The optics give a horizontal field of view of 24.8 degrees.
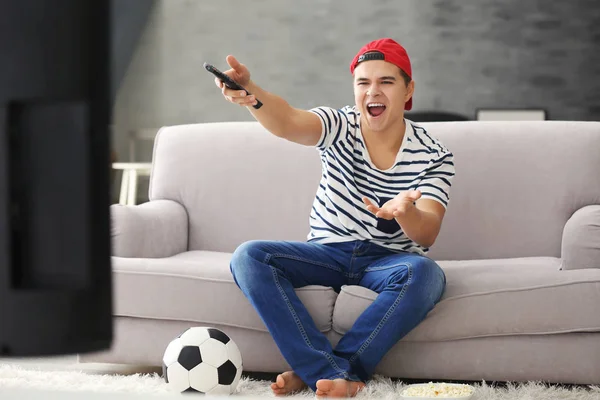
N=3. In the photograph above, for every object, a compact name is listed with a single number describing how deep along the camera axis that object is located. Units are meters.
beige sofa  4.01
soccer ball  3.82
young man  3.91
